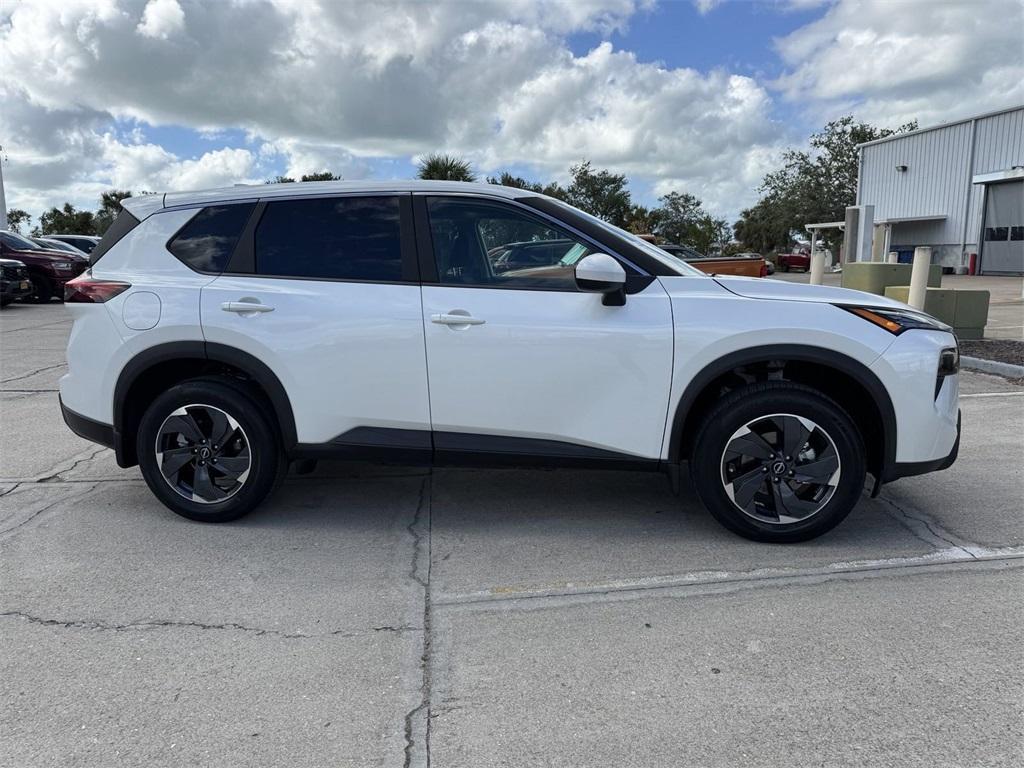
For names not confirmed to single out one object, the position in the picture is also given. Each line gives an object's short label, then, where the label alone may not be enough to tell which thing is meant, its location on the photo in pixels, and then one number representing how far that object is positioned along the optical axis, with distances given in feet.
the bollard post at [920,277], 33.55
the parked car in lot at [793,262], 131.03
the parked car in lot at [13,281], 56.49
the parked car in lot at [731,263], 60.39
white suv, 12.19
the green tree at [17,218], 188.62
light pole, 127.65
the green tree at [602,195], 150.71
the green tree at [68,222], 182.80
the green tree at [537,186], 106.32
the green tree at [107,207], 168.86
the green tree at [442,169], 97.09
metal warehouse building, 97.50
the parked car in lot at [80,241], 83.87
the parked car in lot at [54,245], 68.74
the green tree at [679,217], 173.87
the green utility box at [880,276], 39.27
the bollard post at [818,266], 49.58
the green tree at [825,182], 163.53
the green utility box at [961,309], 34.30
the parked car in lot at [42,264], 61.31
